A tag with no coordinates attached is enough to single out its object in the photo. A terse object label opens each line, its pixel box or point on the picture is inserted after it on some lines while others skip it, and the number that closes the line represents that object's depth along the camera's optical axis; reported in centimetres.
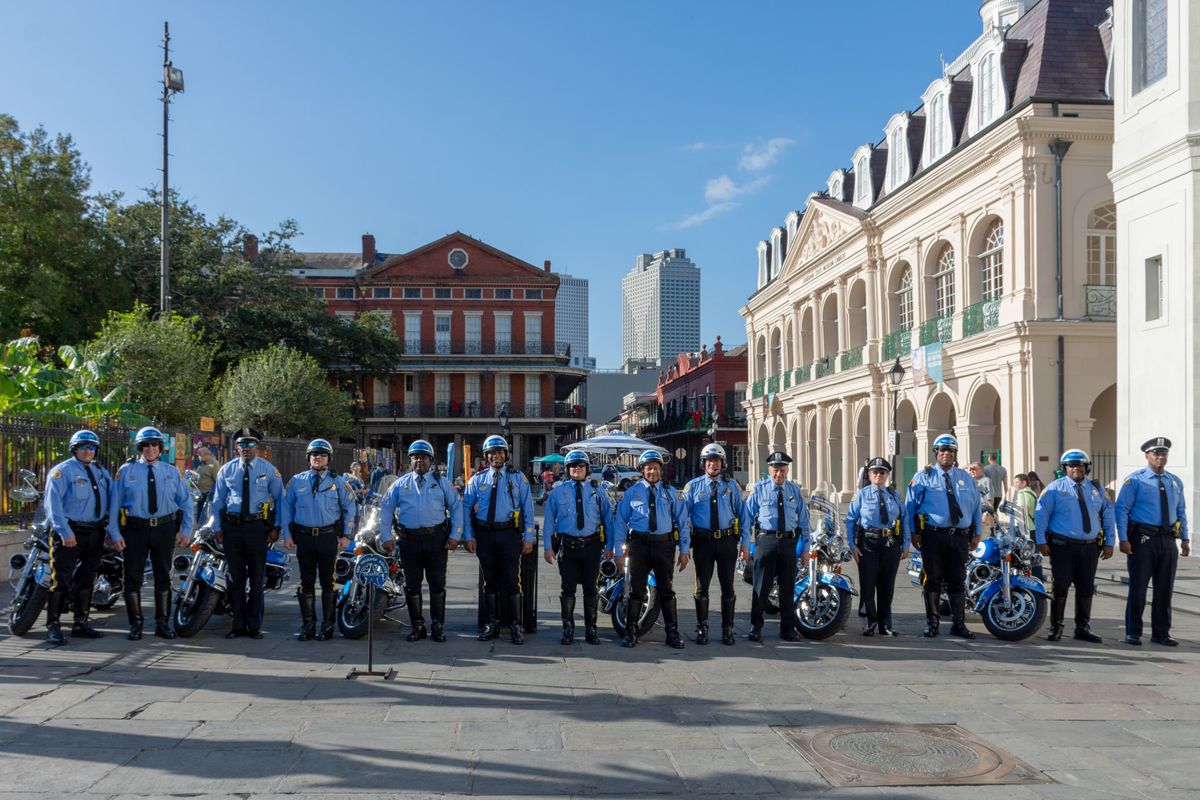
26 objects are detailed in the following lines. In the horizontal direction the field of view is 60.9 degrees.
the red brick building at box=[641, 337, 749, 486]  6675
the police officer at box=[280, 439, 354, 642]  990
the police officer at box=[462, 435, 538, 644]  980
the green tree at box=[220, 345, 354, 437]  3234
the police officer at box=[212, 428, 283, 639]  986
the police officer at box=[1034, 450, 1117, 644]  1011
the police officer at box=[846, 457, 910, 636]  1023
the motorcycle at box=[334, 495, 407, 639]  985
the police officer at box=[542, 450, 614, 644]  977
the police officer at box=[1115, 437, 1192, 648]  998
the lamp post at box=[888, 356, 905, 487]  2759
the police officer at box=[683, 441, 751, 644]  981
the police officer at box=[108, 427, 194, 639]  981
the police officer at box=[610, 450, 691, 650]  962
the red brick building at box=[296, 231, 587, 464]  6197
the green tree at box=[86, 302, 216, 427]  2539
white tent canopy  2872
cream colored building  2422
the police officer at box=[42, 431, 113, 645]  931
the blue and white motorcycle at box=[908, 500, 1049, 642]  990
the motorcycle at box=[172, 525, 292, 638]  973
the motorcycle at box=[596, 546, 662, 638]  984
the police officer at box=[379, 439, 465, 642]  977
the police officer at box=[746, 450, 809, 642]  991
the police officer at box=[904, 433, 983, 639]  1021
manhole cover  562
